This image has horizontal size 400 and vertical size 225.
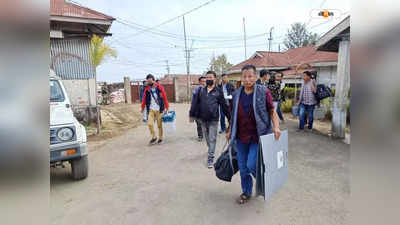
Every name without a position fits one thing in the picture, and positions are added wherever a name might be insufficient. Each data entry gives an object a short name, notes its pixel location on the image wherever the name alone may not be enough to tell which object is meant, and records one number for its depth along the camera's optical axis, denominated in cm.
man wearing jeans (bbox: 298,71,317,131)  646
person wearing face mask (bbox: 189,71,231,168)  433
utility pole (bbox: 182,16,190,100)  2316
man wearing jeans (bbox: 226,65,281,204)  276
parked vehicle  327
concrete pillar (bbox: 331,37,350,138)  574
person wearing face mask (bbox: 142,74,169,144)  592
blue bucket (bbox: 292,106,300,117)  812
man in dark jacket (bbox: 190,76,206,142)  462
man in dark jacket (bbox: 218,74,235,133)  708
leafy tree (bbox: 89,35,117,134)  770
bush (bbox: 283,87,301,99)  1445
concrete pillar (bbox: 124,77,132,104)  2125
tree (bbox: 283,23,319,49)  4497
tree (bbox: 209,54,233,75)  4166
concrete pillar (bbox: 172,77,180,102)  2252
